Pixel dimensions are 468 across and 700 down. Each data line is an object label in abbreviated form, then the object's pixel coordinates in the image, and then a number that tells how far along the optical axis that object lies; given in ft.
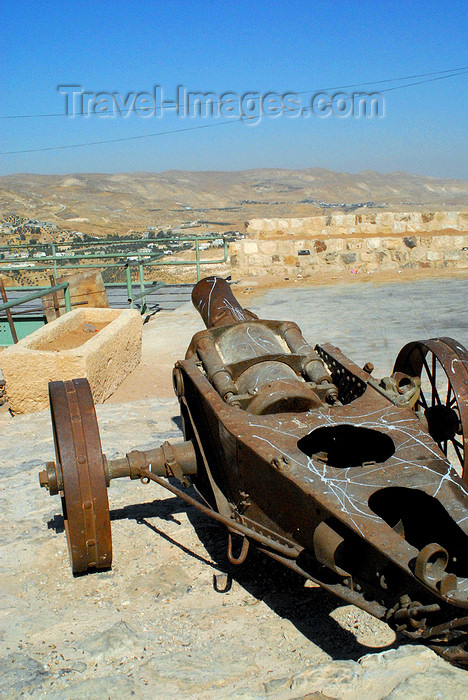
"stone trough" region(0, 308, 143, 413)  19.42
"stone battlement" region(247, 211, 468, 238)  51.24
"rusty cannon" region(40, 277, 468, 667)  7.17
